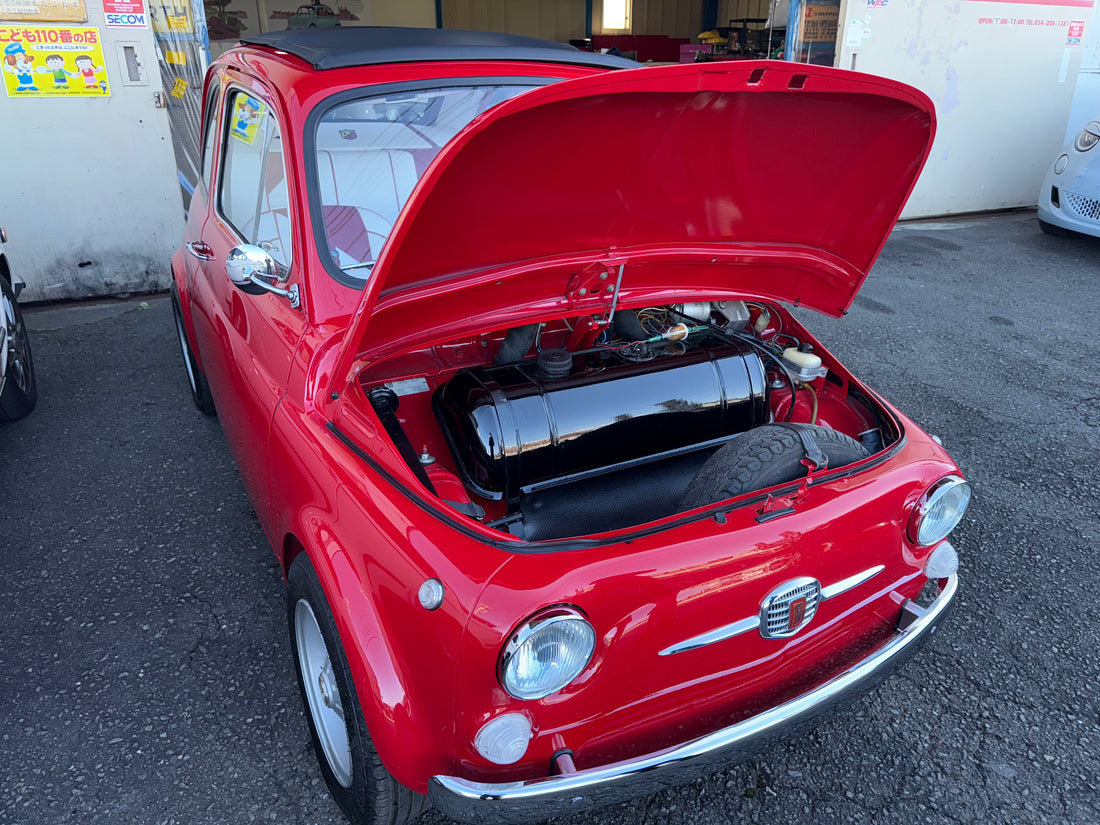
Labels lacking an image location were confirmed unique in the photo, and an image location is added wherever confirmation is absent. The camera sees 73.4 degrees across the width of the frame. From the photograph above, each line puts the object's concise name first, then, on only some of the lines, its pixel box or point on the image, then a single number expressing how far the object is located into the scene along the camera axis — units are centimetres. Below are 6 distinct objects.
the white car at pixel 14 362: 363
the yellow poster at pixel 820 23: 738
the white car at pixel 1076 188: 683
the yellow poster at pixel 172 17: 514
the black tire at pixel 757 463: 179
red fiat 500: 147
